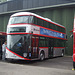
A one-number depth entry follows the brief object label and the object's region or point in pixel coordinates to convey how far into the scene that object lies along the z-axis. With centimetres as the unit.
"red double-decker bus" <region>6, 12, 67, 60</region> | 818
